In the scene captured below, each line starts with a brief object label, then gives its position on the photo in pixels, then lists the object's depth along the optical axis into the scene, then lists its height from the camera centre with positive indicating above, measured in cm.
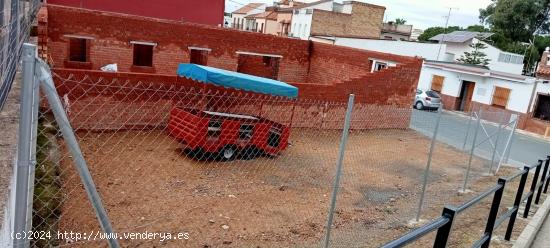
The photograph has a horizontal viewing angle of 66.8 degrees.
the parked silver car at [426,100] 2540 -159
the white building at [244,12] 6644 +587
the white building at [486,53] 3569 +237
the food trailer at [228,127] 969 -192
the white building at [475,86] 2462 -41
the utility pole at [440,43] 3462 +266
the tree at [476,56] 3475 +198
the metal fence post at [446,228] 268 -96
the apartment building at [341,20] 3969 +393
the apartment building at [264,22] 5448 +383
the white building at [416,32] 7794 +748
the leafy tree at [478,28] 5244 +671
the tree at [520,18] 4462 +730
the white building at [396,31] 5525 +502
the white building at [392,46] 3172 +166
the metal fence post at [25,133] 196 -53
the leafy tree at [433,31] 5778 +604
